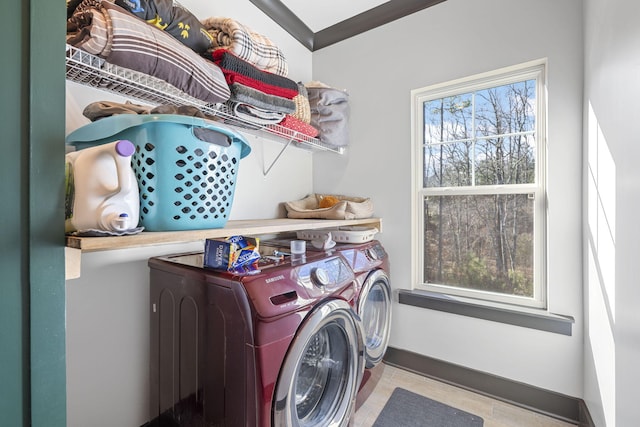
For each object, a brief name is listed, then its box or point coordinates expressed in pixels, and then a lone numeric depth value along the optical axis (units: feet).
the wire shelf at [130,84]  3.09
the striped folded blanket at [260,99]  4.33
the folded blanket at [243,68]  4.20
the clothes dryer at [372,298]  5.12
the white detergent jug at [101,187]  2.27
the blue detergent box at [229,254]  3.50
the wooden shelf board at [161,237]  2.14
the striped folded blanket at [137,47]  2.92
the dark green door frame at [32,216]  1.56
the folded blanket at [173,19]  3.36
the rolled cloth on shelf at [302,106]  5.88
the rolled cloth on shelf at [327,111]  6.59
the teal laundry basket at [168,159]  2.73
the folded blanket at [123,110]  3.11
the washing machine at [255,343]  3.14
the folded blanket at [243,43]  4.42
